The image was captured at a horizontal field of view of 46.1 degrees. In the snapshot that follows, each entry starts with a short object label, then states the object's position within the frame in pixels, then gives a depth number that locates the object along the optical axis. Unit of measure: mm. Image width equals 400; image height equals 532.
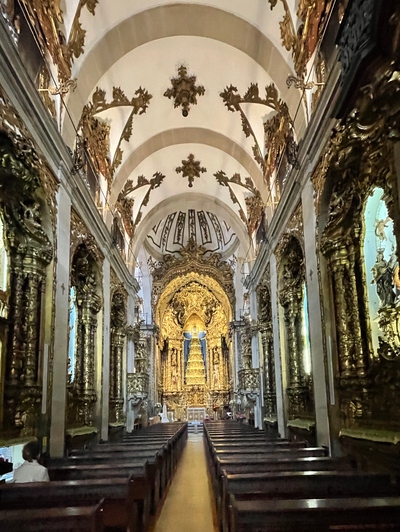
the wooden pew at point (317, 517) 2850
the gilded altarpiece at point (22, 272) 6617
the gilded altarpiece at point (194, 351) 27406
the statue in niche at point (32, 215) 7376
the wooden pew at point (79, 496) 3891
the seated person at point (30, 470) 4844
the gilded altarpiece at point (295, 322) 10562
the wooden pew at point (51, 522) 3023
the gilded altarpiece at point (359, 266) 5906
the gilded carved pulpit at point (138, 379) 16812
